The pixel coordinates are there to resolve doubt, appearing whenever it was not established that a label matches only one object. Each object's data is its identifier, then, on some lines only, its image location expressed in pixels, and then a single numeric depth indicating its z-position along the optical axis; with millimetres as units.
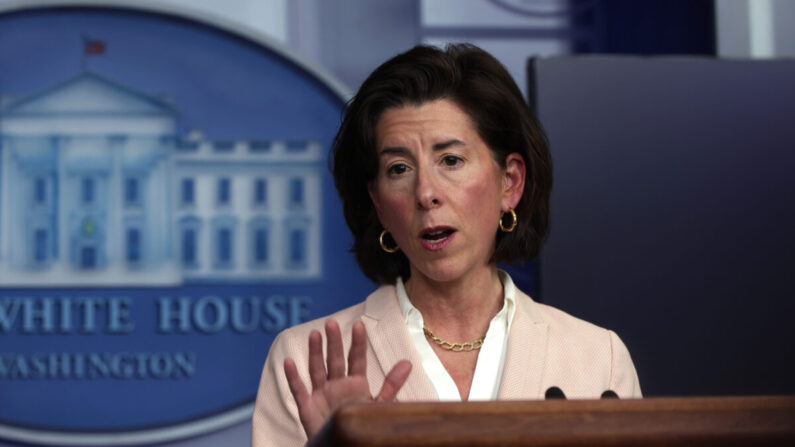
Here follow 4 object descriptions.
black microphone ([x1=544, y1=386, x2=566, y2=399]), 2403
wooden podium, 1708
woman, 2635
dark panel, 3215
